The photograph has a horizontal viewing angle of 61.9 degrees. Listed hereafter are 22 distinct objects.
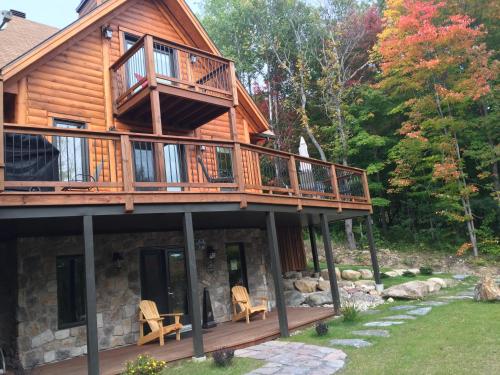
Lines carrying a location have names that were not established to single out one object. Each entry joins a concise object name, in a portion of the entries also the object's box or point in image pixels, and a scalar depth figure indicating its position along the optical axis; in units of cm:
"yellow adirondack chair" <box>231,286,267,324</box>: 939
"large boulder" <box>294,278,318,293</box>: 1208
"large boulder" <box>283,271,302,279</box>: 1317
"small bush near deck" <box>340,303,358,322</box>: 815
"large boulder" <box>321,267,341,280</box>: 1351
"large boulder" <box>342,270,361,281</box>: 1347
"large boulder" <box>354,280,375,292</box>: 1151
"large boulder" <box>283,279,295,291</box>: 1249
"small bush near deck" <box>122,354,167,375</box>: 505
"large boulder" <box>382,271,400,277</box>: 1410
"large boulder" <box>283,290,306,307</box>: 1144
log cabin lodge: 630
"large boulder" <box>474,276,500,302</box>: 907
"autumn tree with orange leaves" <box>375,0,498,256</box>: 1591
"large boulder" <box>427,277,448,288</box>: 1203
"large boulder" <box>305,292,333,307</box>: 1098
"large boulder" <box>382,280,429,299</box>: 1061
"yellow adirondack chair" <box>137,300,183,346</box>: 773
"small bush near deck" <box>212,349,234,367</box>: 578
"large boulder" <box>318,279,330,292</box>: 1193
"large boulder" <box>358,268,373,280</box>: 1370
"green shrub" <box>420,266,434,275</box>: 1438
